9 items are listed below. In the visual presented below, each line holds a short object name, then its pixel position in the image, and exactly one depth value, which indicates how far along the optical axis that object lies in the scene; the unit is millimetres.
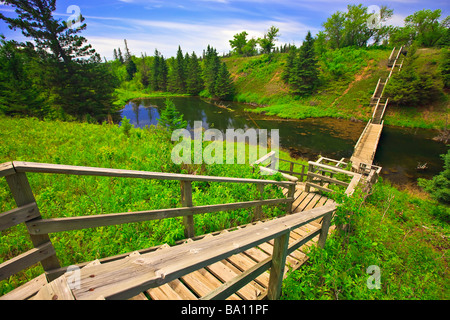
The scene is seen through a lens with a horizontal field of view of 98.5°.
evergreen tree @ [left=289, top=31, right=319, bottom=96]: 32906
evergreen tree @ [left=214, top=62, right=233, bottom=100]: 43938
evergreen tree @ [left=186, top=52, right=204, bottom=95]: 53438
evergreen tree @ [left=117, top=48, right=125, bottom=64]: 99731
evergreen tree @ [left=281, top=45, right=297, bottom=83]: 36500
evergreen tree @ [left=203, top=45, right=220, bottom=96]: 46481
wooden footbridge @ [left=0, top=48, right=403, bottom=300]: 946
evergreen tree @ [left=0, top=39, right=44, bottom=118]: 14047
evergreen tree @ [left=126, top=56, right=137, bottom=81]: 78875
